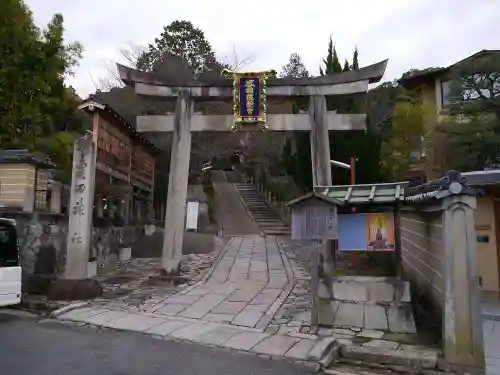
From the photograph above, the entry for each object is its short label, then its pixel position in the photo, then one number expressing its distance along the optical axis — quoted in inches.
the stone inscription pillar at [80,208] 417.4
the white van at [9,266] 340.8
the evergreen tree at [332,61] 732.7
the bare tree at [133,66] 1198.6
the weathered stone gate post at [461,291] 228.8
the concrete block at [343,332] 289.8
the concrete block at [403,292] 295.3
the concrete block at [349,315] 303.4
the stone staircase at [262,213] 955.3
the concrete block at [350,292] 304.3
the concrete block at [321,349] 244.2
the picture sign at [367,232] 299.1
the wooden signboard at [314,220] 294.2
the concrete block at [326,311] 308.3
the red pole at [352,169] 572.1
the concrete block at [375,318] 295.7
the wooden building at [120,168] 510.9
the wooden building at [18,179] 452.8
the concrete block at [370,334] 283.4
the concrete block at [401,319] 290.0
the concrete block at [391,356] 236.5
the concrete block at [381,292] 299.1
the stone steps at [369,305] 293.9
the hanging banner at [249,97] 508.4
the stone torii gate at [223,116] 506.3
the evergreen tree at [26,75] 658.2
